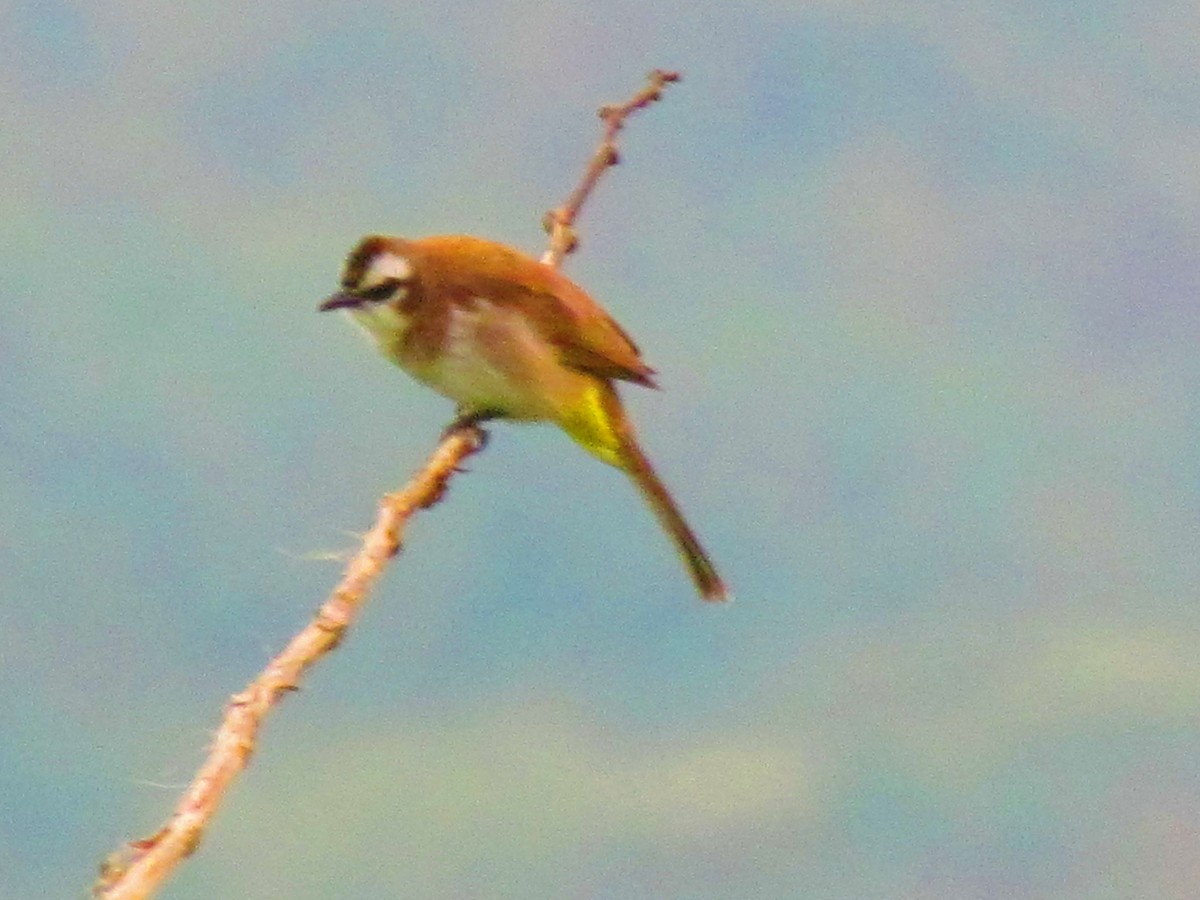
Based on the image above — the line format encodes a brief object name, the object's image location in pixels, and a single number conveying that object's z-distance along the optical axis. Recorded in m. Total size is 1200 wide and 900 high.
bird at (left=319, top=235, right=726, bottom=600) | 8.49
